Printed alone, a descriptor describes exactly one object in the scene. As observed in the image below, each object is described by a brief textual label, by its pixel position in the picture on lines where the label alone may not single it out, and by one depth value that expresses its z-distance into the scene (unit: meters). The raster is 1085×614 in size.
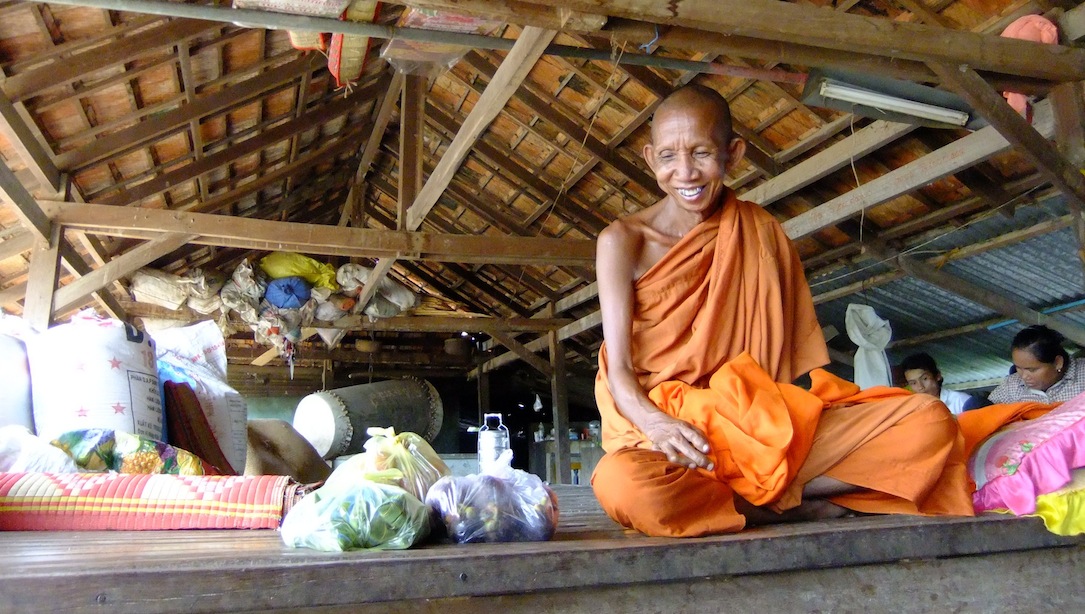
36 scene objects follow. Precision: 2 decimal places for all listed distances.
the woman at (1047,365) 4.21
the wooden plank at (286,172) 6.71
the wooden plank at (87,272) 5.20
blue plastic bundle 7.33
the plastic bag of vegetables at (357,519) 1.51
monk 1.85
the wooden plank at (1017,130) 3.04
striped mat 2.24
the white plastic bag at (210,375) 3.66
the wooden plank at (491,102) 3.03
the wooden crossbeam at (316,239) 4.84
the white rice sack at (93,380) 3.25
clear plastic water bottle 6.07
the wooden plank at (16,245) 4.91
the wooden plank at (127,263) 5.01
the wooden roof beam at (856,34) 2.51
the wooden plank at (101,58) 3.86
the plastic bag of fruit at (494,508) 1.68
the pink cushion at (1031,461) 1.94
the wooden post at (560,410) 8.21
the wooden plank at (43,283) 4.52
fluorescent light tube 3.35
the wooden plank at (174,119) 4.78
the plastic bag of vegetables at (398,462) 1.87
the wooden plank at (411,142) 5.57
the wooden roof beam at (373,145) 6.28
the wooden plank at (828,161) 4.02
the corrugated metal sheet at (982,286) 4.97
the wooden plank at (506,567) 1.17
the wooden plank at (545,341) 7.80
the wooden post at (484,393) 11.05
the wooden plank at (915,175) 3.58
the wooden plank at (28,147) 3.91
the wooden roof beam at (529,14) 2.47
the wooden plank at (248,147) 5.73
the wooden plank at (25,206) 4.04
